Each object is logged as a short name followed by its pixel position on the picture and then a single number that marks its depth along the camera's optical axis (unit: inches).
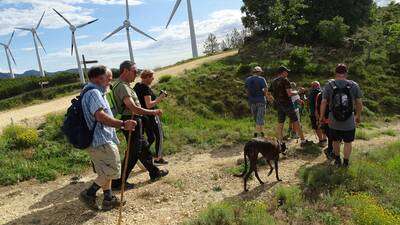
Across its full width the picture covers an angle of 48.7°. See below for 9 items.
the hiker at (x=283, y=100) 408.5
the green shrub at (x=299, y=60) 924.6
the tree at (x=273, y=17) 1004.6
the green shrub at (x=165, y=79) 849.6
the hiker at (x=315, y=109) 431.5
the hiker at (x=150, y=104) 343.6
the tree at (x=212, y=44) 3134.8
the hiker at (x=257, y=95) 450.9
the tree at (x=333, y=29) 1138.7
